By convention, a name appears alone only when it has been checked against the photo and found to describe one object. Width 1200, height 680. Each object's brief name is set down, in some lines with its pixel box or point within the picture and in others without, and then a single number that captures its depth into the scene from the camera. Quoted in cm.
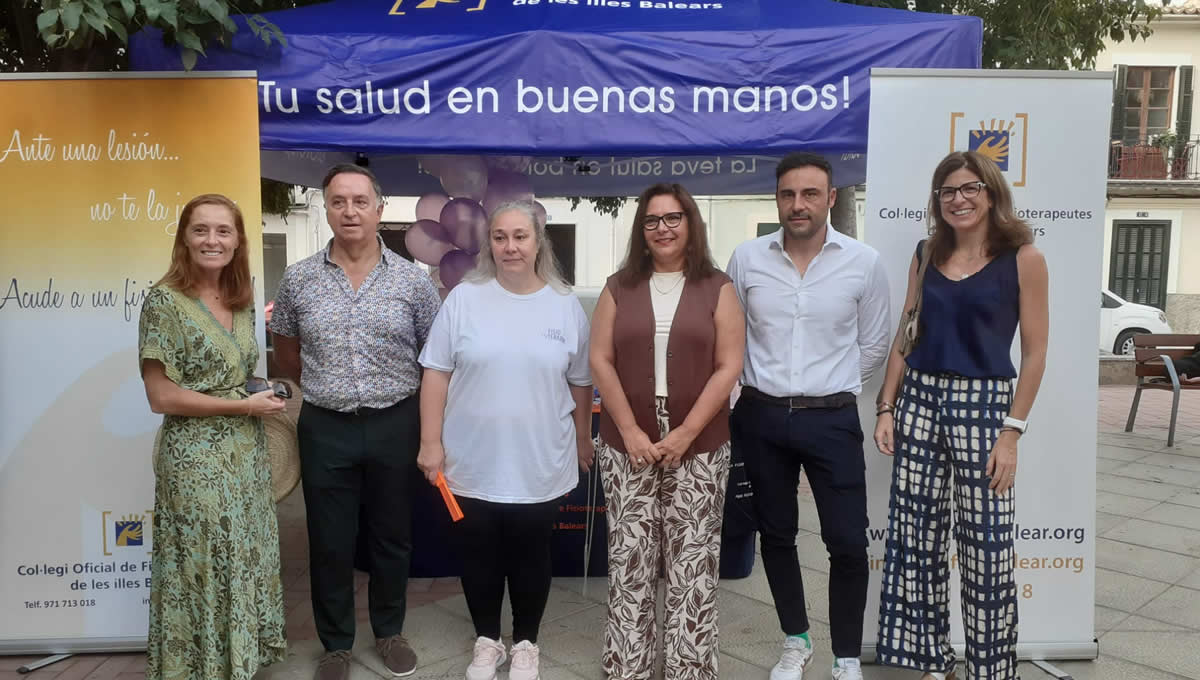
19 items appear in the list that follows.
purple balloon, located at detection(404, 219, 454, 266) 449
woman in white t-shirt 282
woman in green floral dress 261
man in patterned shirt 289
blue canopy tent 337
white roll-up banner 312
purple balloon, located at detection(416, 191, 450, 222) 461
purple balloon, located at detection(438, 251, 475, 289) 443
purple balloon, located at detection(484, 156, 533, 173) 451
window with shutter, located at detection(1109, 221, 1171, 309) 1823
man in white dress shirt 284
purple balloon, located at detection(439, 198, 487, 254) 437
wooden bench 749
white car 1448
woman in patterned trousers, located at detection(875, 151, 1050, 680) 270
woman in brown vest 278
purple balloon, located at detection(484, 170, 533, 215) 443
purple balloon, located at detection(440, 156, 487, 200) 436
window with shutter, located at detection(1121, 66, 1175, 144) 1834
